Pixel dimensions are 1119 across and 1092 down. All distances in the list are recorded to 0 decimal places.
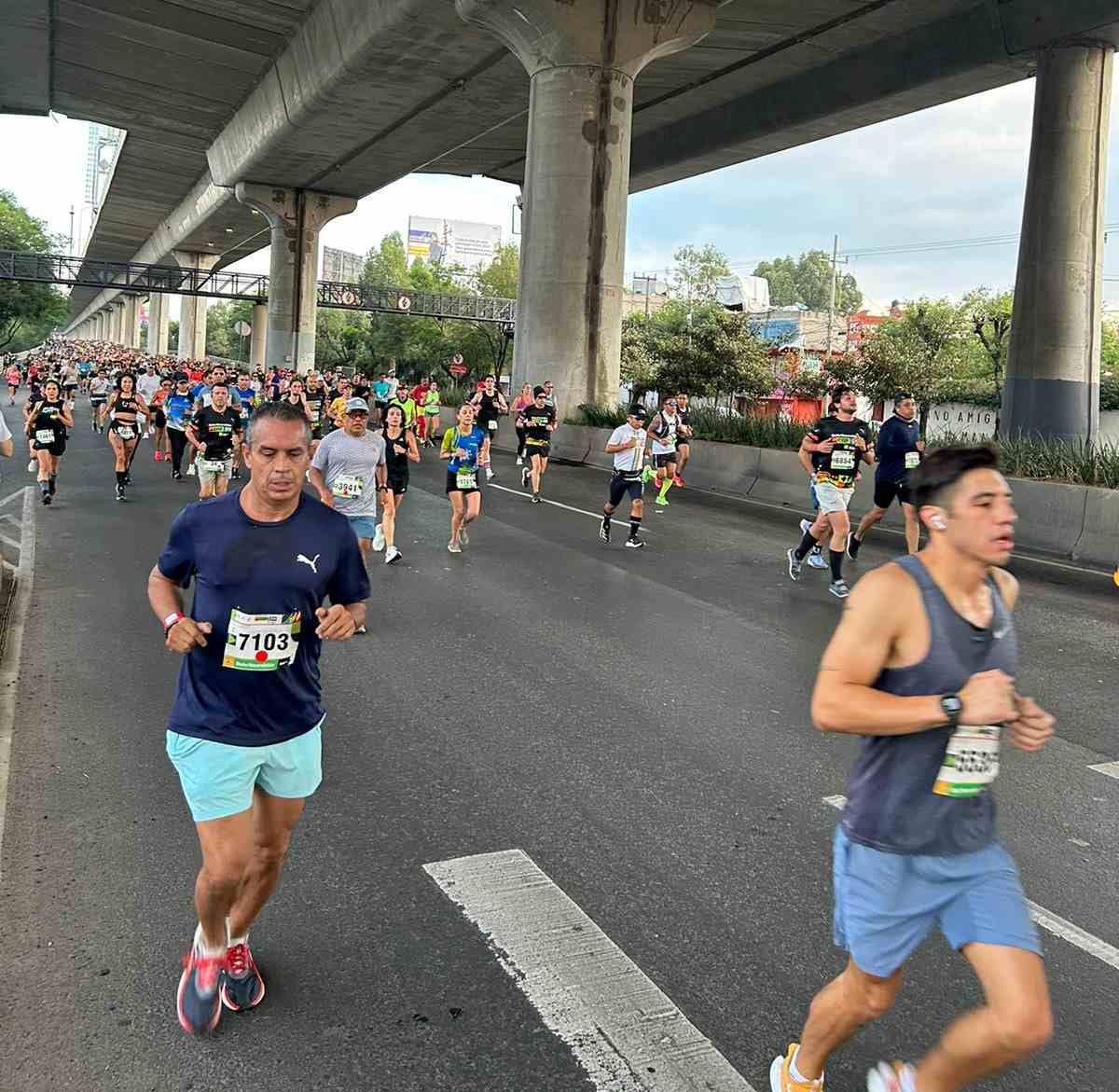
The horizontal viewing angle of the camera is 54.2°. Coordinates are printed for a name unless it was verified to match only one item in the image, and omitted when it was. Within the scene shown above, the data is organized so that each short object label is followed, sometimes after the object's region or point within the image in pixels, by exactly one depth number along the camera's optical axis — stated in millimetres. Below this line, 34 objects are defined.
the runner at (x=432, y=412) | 31547
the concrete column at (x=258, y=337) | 84438
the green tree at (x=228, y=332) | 127125
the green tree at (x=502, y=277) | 83438
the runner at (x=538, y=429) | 19391
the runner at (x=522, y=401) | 23977
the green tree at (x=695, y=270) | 79812
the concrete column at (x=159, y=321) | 95875
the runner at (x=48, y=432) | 15656
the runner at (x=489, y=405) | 22703
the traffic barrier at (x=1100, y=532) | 13984
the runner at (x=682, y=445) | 20297
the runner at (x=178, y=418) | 19766
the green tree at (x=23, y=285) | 75000
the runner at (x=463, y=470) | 12789
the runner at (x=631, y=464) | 13961
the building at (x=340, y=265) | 149000
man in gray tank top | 2732
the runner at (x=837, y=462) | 11570
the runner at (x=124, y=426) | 16953
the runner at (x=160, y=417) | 23375
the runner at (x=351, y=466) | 9773
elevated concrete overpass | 22984
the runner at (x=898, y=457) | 12852
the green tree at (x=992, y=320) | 42309
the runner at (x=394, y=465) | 12414
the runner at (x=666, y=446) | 18812
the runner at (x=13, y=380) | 46438
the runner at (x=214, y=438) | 14898
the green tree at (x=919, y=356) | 42281
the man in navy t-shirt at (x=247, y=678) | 3400
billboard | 179750
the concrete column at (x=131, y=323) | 124625
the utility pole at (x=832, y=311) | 56344
